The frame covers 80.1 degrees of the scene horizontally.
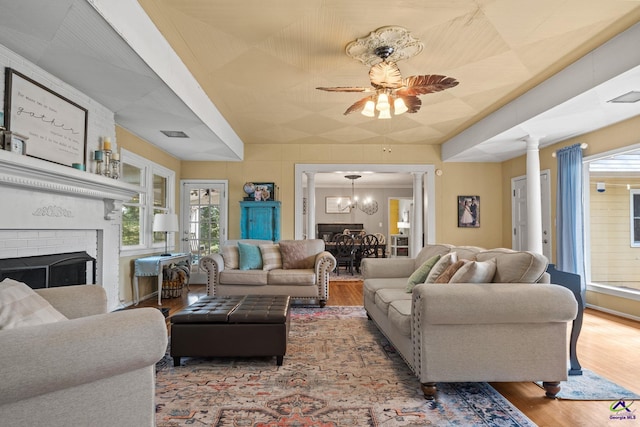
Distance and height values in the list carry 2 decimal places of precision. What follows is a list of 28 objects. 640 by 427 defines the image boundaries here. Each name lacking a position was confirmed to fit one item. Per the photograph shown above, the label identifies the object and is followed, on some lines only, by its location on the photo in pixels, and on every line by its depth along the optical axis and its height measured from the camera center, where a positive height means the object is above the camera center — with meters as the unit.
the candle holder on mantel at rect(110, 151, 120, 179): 3.84 +0.64
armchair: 1.13 -0.47
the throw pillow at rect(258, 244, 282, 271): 5.13 -0.43
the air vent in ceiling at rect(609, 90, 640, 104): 3.48 +1.20
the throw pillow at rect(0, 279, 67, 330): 1.36 -0.31
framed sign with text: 2.74 +0.86
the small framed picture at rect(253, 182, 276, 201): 6.79 +0.62
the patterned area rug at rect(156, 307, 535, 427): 2.02 -1.03
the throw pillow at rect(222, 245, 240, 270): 5.05 -0.42
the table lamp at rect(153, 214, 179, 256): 5.41 +0.04
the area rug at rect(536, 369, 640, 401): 2.29 -1.04
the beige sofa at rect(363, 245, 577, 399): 2.19 -0.63
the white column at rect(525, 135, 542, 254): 5.12 +0.32
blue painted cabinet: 6.70 +0.11
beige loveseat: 4.78 -0.60
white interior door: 5.68 +0.23
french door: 6.97 +0.15
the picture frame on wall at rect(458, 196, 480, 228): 7.10 +0.27
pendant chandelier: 12.12 +0.65
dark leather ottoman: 2.78 -0.80
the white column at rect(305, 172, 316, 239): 7.27 +0.38
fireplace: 2.69 +0.10
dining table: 8.36 -0.56
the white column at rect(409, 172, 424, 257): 7.28 +0.30
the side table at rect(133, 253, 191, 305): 4.96 -0.56
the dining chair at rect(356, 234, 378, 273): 8.29 -0.53
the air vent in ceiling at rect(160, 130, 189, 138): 4.88 +1.22
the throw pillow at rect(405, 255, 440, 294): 3.25 -0.42
